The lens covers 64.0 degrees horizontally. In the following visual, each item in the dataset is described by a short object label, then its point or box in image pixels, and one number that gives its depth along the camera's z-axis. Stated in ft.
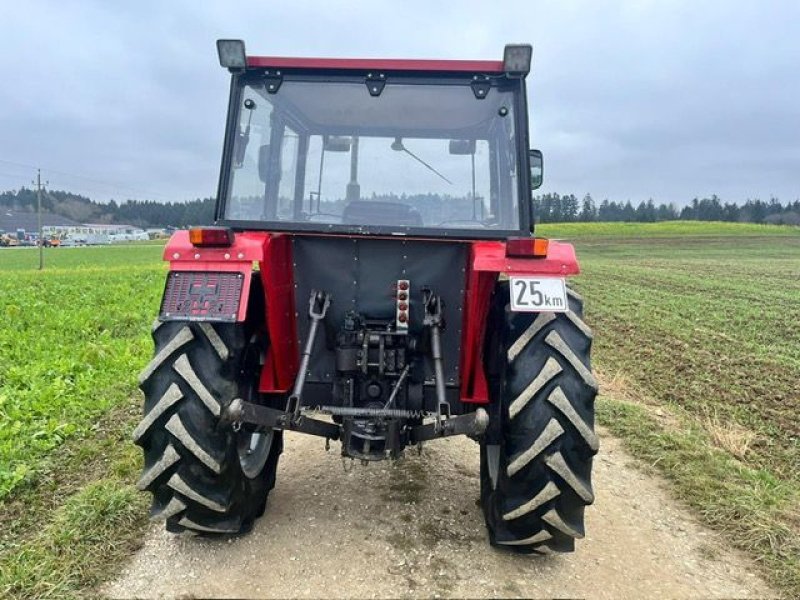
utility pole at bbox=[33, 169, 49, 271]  124.23
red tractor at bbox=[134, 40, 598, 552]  9.78
